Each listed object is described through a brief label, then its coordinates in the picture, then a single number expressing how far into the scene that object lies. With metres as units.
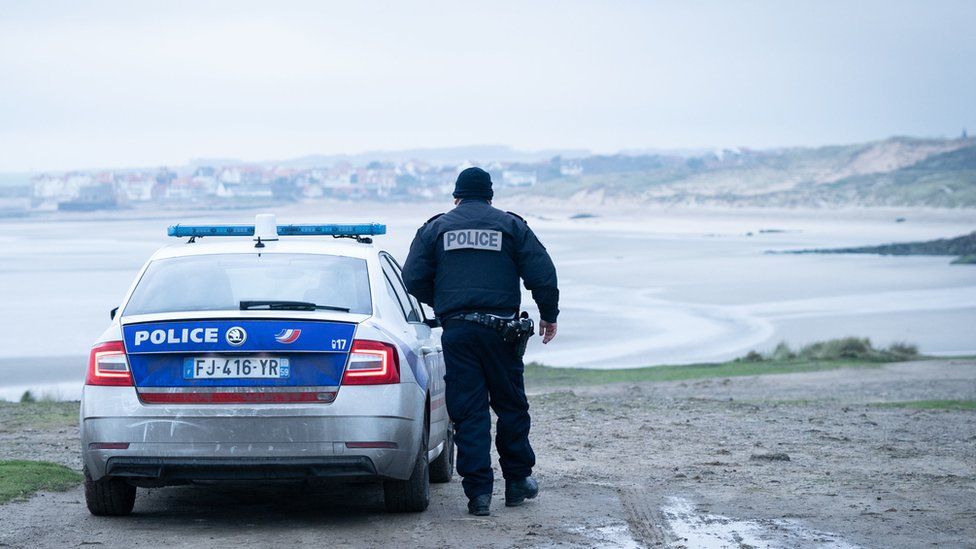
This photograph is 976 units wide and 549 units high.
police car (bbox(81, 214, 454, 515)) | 14.44
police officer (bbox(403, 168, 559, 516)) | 16.19
